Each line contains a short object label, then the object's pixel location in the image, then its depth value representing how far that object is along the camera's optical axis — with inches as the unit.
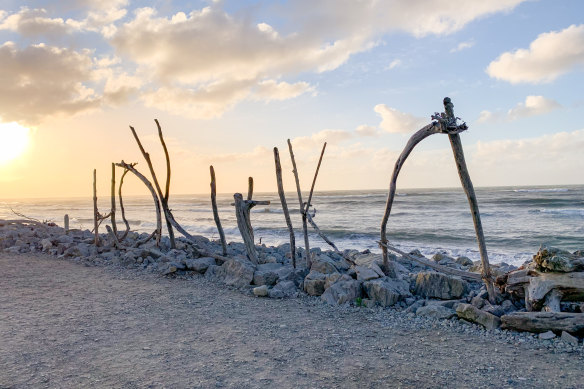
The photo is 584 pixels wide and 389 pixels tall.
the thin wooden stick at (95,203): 449.7
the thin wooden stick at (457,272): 234.0
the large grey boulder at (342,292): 251.0
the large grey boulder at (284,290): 270.1
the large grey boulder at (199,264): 335.3
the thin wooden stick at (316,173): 319.0
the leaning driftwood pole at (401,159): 224.7
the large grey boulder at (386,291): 242.4
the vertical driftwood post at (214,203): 368.5
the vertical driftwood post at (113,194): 437.6
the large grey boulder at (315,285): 269.7
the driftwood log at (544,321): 182.4
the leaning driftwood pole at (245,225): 339.3
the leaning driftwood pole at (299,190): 316.2
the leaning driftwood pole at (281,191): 314.9
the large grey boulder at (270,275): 295.4
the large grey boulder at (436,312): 216.7
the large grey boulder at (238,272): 298.4
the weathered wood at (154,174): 386.0
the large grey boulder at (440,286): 245.4
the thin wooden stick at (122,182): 438.5
